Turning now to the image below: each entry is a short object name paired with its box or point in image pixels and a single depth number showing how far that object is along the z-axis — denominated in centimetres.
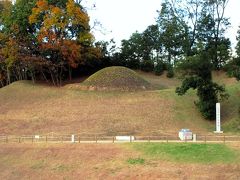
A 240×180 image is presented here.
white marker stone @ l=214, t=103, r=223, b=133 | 3503
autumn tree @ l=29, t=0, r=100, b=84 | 5150
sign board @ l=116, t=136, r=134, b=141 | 3153
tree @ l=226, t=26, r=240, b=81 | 3770
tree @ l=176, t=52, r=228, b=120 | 3844
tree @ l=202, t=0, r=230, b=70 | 6066
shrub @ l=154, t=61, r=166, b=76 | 6278
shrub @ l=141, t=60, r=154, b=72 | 6431
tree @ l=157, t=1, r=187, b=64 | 6381
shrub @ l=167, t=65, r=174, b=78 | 6041
